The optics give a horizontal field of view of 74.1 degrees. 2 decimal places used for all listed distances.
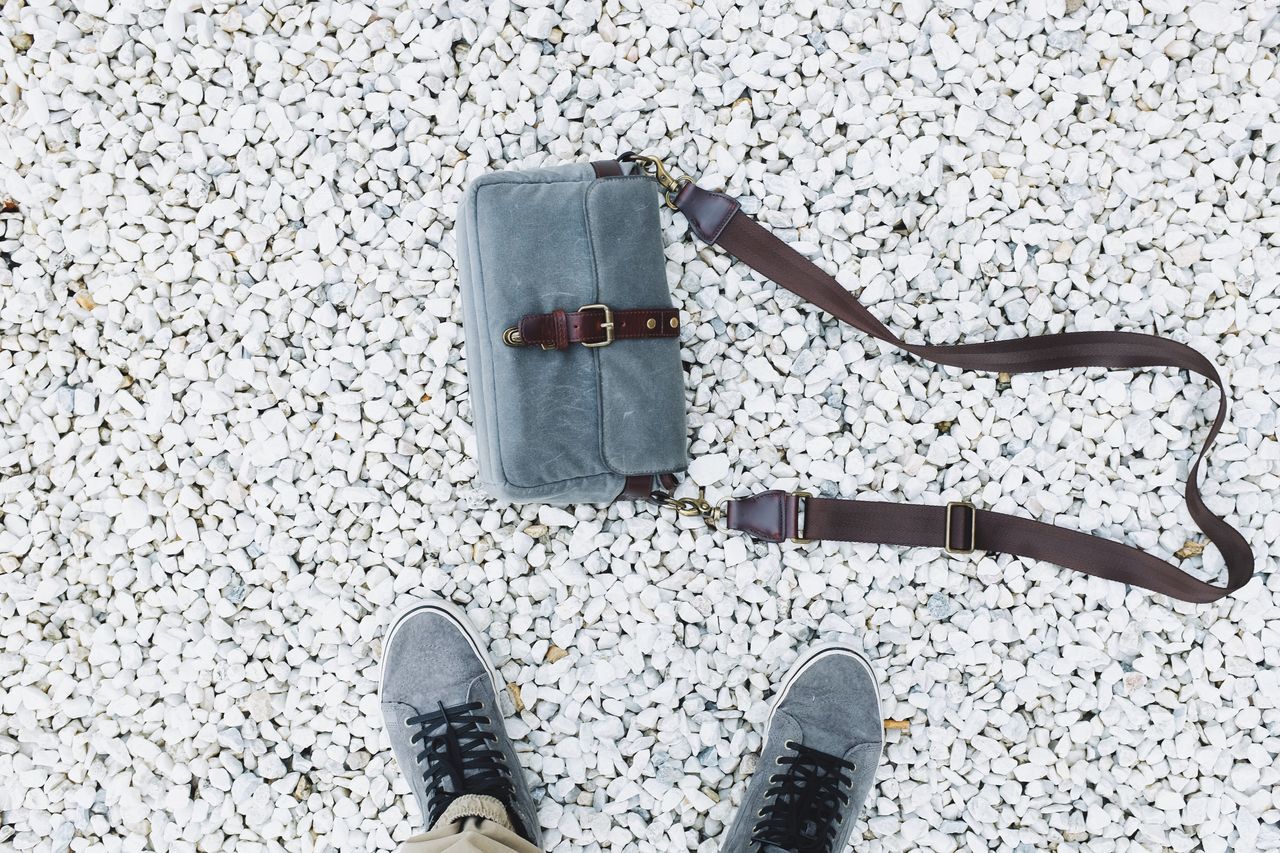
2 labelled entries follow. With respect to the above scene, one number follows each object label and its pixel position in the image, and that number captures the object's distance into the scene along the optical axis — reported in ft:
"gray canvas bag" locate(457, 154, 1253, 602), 5.35
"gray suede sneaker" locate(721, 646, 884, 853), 6.01
